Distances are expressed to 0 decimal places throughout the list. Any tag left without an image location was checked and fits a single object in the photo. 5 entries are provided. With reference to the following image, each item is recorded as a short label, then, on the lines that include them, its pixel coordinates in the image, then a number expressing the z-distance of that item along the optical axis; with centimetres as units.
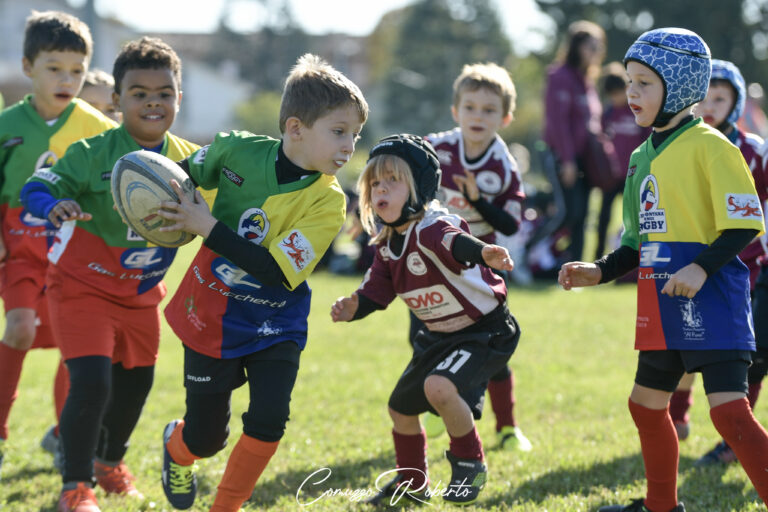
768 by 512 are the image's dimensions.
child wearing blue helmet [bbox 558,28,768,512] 713
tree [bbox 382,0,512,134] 12650
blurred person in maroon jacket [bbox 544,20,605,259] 1952
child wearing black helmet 809
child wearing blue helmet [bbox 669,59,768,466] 935
